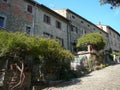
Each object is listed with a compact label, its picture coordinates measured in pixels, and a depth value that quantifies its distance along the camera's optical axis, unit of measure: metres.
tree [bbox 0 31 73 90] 5.94
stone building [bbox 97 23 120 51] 22.72
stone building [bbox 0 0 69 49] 9.31
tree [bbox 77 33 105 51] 11.85
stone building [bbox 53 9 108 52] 14.43
